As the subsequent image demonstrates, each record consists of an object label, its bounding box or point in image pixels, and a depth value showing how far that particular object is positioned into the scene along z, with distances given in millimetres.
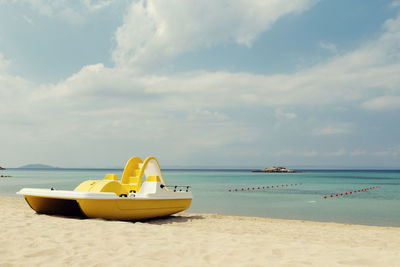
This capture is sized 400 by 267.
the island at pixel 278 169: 127719
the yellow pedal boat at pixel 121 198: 9609
